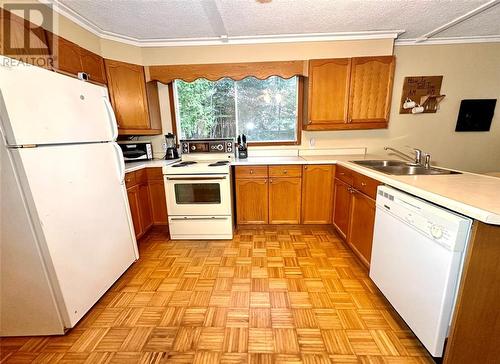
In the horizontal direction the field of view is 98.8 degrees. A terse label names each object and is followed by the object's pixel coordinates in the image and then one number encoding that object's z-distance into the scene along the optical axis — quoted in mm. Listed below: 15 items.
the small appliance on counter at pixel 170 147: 3023
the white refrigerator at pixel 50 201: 1153
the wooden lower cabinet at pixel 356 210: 1807
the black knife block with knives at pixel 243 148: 2912
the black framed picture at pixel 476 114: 2750
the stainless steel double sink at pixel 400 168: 1826
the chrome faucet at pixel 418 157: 2025
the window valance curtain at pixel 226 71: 2650
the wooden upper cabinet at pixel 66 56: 1880
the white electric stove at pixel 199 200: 2447
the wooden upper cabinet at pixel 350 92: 2535
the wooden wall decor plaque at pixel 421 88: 2738
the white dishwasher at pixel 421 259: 997
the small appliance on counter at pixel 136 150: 2750
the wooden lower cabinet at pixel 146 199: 2436
